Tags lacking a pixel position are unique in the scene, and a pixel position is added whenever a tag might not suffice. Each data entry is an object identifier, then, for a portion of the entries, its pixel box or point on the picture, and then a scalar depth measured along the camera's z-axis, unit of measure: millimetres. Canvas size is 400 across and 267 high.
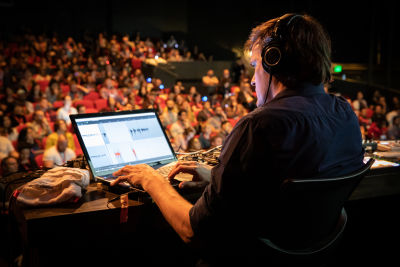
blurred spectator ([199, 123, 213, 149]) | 5180
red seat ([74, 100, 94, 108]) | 6391
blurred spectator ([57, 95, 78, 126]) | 5645
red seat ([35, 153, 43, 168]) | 4259
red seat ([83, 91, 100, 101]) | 7084
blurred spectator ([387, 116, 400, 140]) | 6298
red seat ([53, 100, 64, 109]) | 6328
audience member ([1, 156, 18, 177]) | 3740
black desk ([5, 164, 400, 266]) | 1030
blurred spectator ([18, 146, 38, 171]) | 4098
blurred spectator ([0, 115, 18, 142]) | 4770
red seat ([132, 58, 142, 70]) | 9438
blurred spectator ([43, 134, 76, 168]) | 4148
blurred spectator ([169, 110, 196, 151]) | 5193
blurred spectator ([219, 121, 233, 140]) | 5303
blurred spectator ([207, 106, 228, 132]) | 6265
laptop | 1349
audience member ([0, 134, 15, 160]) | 4302
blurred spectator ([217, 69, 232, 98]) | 9219
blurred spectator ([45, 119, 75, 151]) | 4512
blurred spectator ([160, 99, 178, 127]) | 6242
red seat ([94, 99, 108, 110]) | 6703
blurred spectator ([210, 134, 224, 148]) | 4846
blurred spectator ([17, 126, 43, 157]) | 4340
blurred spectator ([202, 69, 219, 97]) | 9414
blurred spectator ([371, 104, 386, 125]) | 6793
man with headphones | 755
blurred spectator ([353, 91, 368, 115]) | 8000
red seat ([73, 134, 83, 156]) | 4701
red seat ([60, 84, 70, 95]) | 7191
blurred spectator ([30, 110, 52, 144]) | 4844
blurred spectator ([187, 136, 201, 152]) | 4684
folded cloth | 1089
